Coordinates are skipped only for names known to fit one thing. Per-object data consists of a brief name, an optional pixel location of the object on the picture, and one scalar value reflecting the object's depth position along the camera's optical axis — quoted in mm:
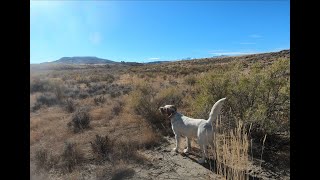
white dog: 3885
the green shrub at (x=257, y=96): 4576
